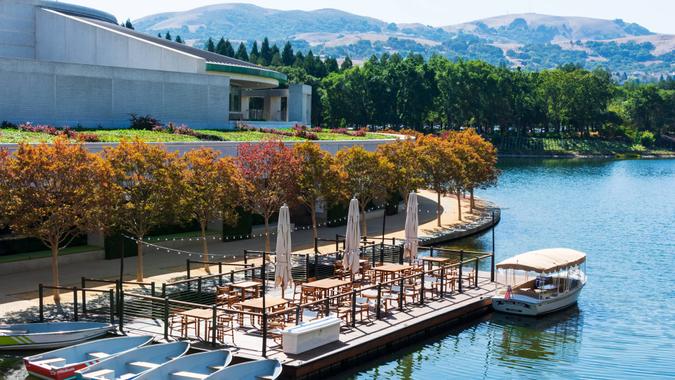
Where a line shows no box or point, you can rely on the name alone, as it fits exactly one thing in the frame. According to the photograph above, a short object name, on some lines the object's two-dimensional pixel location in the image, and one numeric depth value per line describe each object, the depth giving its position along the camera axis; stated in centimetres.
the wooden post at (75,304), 2736
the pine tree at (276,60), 16210
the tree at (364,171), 4584
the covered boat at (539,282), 3316
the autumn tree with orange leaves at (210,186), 3541
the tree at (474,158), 6003
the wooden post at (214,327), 2491
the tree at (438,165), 5484
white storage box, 2448
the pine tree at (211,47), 17270
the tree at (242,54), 16212
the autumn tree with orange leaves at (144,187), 3262
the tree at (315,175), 4162
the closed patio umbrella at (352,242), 3173
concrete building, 4816
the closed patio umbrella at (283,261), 2923
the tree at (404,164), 4897
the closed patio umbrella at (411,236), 3512
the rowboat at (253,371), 2219
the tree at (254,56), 16320
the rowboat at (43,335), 2577
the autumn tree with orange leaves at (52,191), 2884
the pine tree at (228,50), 16538
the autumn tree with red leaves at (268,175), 3947
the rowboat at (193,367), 2212
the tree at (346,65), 17000
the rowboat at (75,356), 2295
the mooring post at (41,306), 2722
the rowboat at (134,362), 2259
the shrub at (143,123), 5166
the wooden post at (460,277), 3369
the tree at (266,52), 17538
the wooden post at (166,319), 2542
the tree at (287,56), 16638
